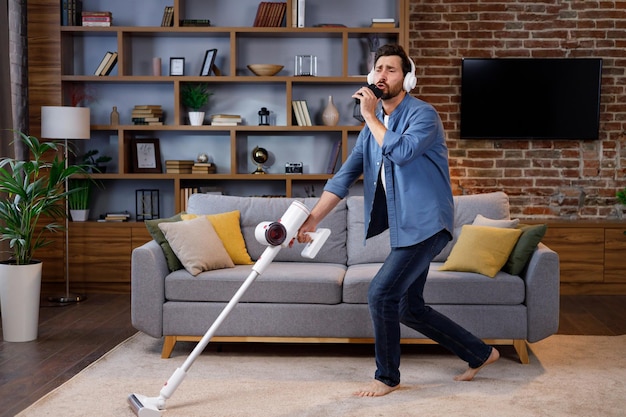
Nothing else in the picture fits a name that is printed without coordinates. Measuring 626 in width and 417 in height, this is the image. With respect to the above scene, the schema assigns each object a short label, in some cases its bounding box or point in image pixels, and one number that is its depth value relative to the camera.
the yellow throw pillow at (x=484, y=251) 4.20
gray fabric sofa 4.12
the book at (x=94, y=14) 6.23
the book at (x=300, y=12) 6.21
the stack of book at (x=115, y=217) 6.31
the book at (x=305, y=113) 6.32
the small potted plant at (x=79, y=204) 6.22
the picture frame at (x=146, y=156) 6.44
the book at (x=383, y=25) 6.20
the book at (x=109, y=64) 6.29
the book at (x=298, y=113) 6.32
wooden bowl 6.25
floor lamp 5.80
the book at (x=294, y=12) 6.22
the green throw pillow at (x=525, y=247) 4.19
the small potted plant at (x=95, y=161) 6.33
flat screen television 6.53
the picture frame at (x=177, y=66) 6.37
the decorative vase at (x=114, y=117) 6.36
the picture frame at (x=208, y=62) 6.31
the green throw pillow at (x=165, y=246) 4.33
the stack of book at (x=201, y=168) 6.34
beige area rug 3.34
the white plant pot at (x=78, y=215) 6.23
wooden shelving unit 6.30
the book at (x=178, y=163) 6.32
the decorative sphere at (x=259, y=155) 6.42
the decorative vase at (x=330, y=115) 6.32
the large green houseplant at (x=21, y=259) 4.48
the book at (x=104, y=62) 6.29
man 3.29
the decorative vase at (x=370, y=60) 6.31
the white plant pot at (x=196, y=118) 6.30
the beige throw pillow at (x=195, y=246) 4.27
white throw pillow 4.46
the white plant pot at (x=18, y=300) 4.47
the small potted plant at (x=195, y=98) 6.32
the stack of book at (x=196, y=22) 6.24
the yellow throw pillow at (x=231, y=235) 4.58
